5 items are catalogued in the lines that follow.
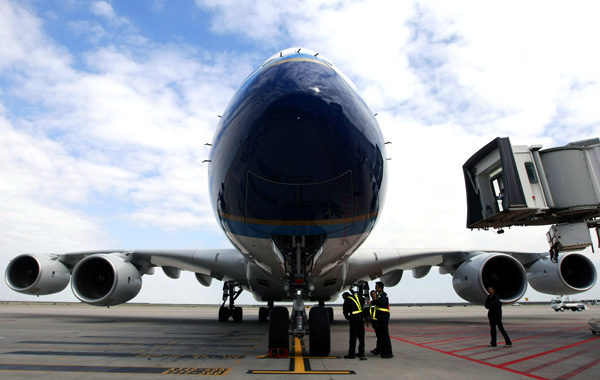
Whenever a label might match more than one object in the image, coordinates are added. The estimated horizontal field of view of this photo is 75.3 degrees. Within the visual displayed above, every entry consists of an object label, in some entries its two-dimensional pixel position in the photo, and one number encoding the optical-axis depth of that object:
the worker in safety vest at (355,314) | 6.38
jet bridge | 7.66
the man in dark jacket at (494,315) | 7.59
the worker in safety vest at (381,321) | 6.27
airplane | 4.93
